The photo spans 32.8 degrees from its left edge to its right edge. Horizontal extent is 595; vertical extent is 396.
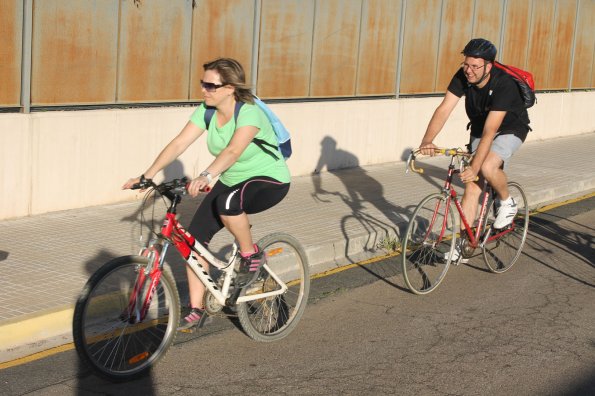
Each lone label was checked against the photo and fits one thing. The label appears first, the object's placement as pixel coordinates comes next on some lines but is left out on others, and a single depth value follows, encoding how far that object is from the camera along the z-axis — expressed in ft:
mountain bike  18.03
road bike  26.04
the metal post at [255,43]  41.37
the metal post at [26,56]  31.65
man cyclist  26.45
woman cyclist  19.93
